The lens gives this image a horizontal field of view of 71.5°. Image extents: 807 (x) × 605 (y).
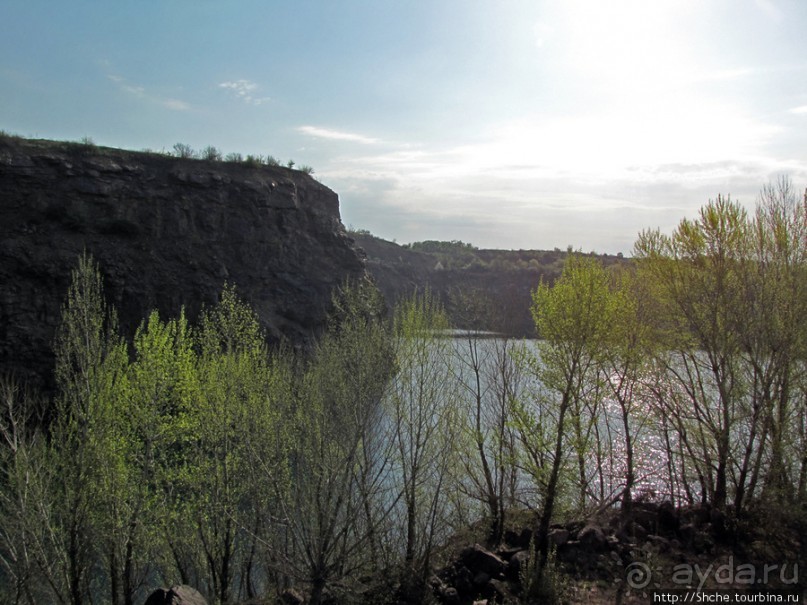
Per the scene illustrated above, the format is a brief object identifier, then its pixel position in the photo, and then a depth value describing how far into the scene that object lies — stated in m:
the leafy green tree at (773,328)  12.45
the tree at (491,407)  14.87
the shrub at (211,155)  41.75
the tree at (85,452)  14.05
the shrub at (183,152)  40.53
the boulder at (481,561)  11.27
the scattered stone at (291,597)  12.38
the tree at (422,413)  13.65
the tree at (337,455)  11.08
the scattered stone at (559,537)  11.96
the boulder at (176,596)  9.59
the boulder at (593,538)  11.76
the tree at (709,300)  12.80
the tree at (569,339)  12.87
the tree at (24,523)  13.40
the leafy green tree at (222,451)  14.23
